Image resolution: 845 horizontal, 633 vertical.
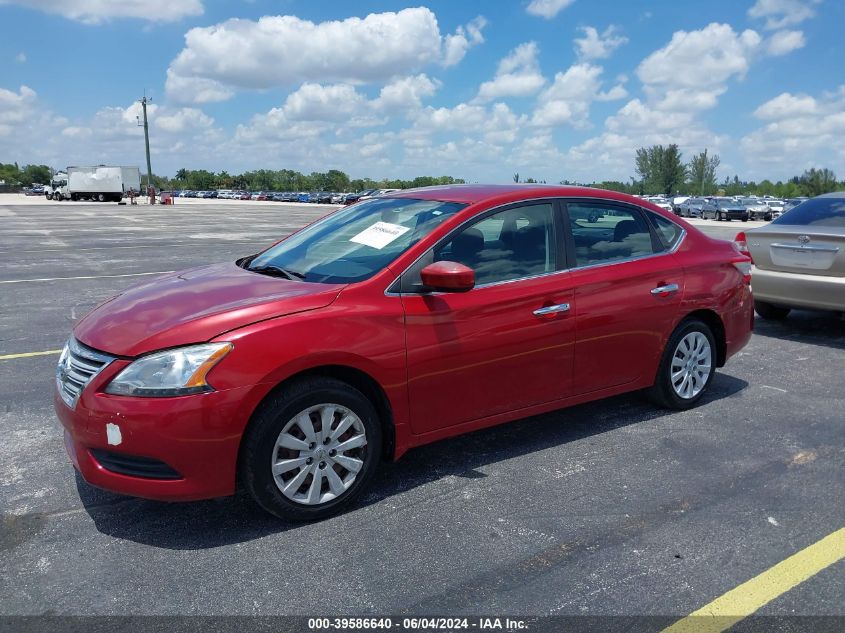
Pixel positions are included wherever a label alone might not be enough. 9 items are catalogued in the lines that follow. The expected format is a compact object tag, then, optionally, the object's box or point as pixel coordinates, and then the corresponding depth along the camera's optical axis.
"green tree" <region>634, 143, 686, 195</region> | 114.38
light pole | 73.46
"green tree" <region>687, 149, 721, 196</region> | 105.69
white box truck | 61.84
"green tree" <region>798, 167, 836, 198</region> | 89.43
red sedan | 3.11
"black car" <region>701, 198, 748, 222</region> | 41.72
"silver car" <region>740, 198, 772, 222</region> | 42.31
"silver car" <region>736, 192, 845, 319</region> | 6.86
